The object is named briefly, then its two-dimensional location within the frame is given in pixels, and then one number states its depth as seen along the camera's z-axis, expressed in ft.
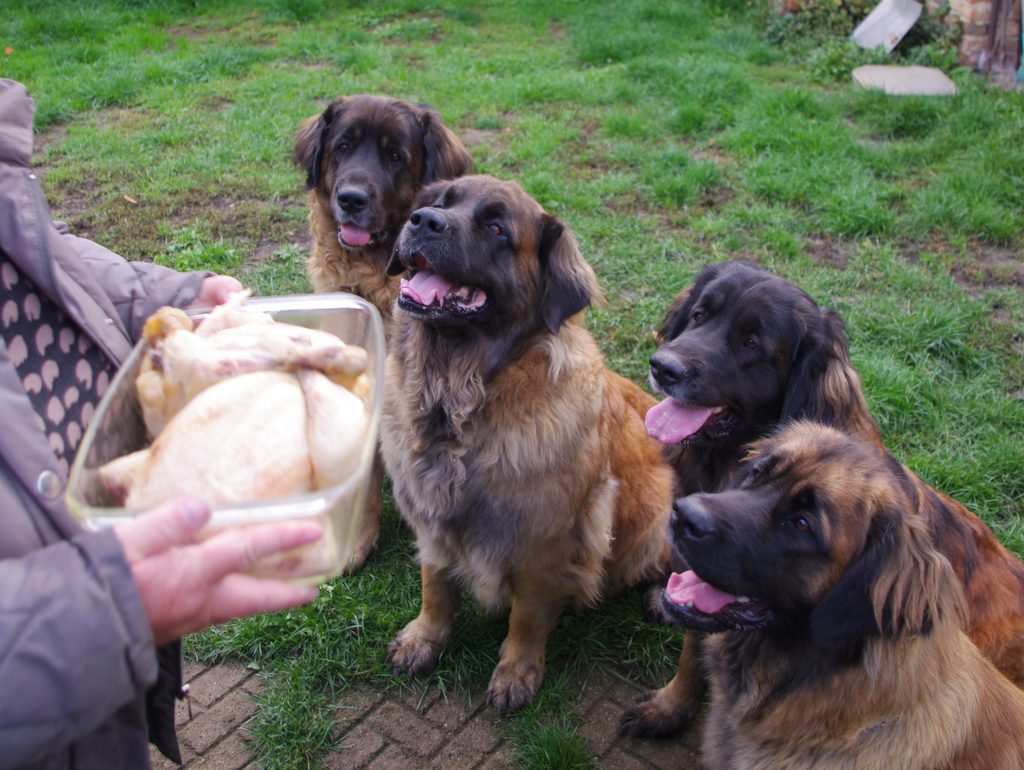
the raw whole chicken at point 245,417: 4.36
